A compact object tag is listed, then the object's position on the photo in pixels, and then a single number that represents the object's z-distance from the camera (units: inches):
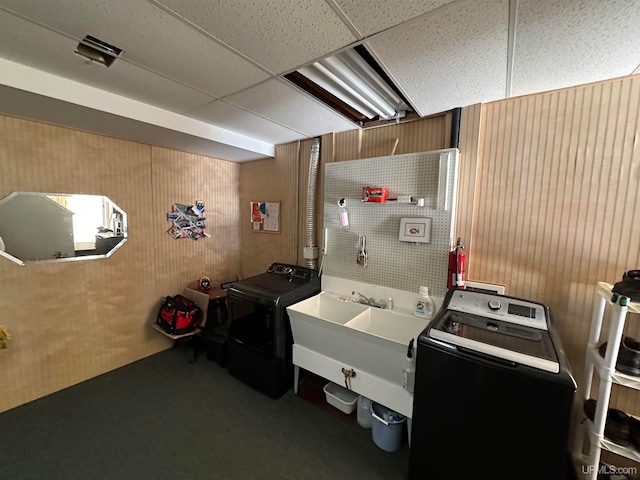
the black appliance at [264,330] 83.4
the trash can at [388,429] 66.8
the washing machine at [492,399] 41.3
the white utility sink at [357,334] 63.5
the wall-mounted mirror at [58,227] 78.0
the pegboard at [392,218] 72.7
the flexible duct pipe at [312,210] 102.8
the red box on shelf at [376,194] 78.9
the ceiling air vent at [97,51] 50.8
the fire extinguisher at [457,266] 68.8
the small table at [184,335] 101.3
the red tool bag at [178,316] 102.4
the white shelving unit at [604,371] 45.6
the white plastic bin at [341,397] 79.5
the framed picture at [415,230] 74.6
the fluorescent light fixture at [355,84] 57.8
